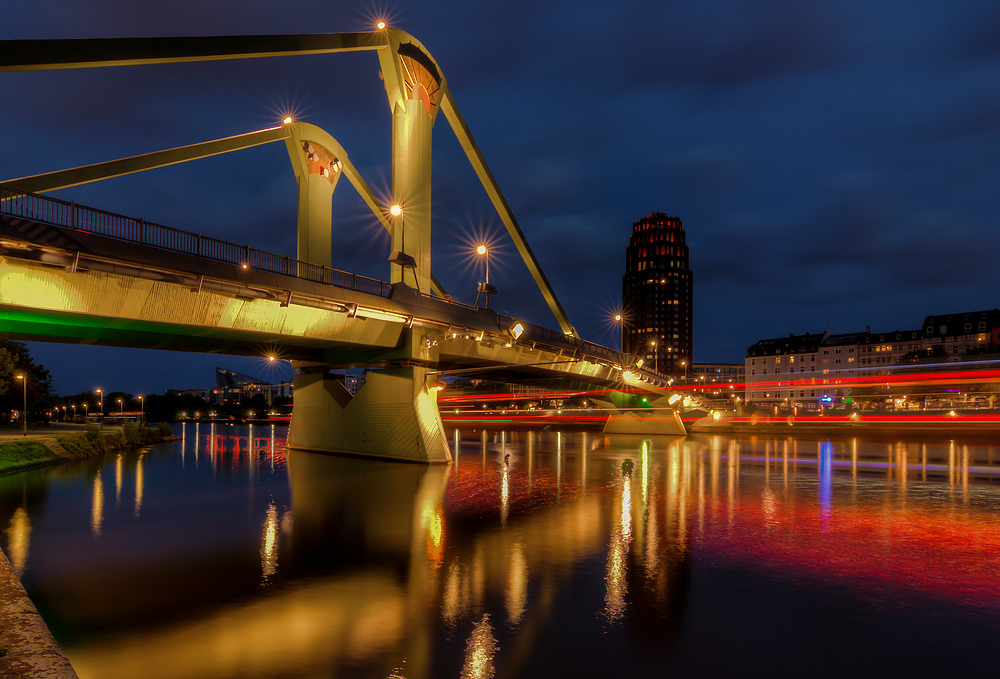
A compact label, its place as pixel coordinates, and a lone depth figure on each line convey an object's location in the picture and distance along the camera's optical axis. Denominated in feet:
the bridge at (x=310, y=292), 62.13
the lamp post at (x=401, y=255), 101.91
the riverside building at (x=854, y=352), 417.69
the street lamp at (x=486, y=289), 121.45
